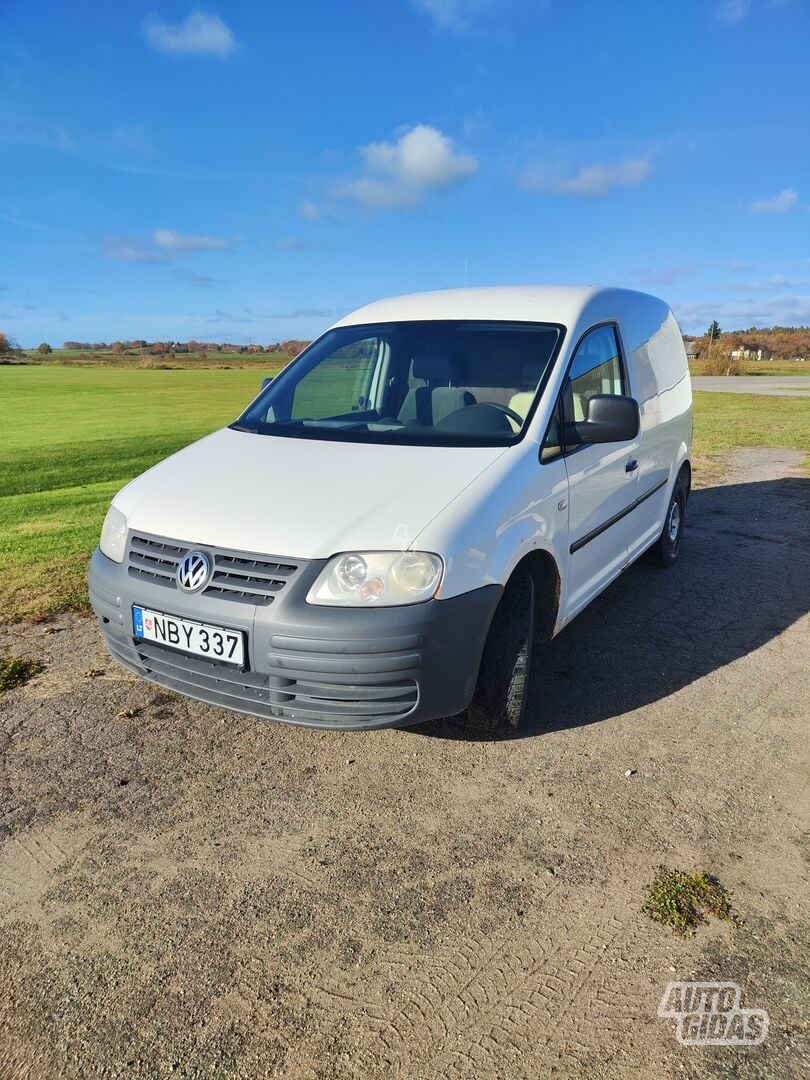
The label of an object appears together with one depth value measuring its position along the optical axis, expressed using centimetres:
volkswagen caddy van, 279
